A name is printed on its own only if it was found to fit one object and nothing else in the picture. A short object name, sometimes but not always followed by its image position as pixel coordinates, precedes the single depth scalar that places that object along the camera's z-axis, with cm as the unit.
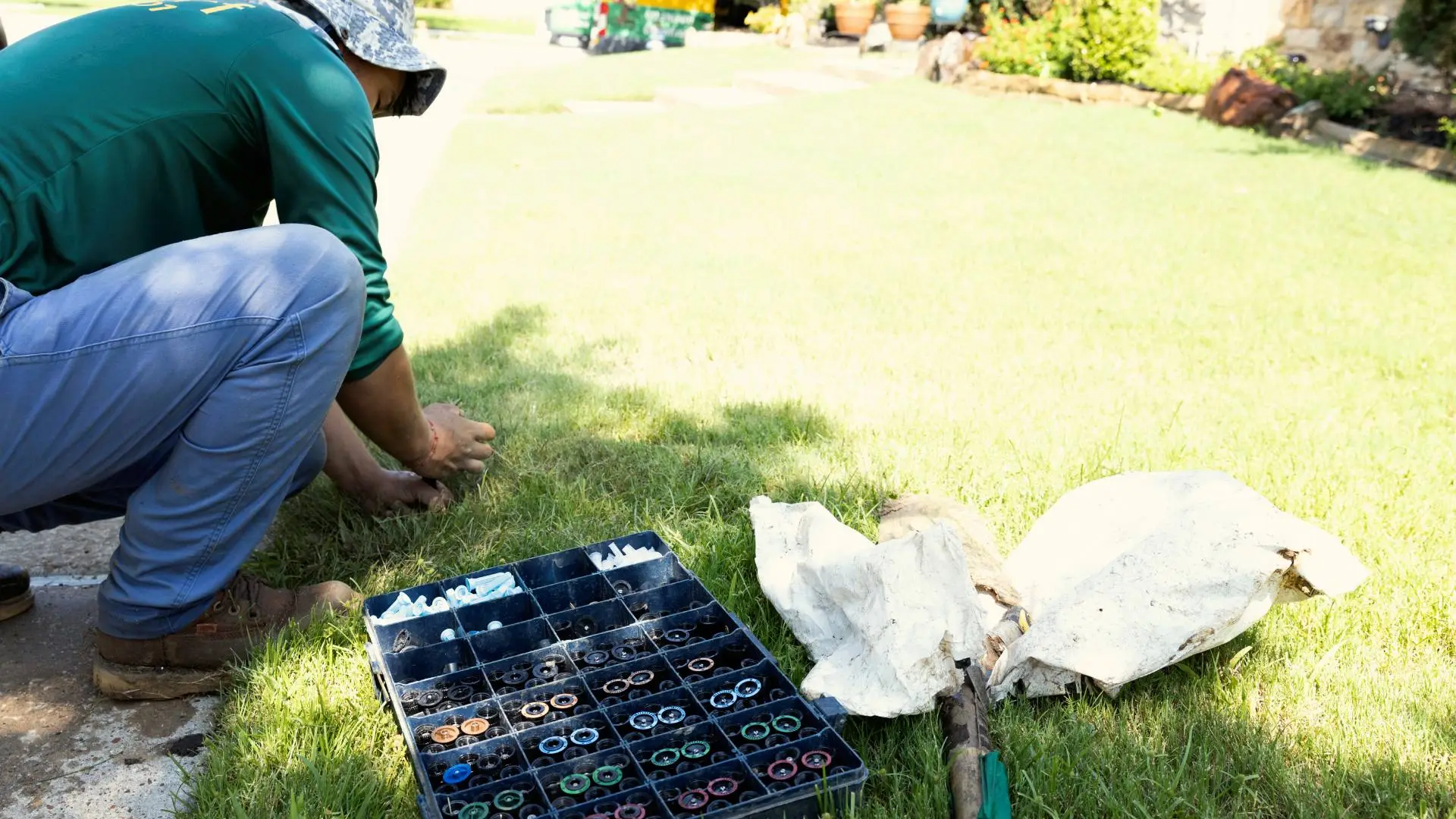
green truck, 2203
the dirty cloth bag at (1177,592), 223
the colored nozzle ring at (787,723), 207
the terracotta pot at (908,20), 1722
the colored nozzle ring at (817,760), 195
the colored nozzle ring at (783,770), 194
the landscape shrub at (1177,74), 1195
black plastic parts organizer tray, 192
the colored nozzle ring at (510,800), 191
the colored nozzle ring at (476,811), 188
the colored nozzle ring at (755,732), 205
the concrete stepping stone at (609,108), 1320
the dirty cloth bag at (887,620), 215
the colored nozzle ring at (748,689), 218
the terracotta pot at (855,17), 1908
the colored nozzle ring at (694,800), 187
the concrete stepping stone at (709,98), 1377
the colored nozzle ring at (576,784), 195
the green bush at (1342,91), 1016
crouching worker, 209
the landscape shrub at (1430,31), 932
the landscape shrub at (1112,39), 1245
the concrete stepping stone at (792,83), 1444
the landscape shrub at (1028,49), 1317
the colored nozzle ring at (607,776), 198
